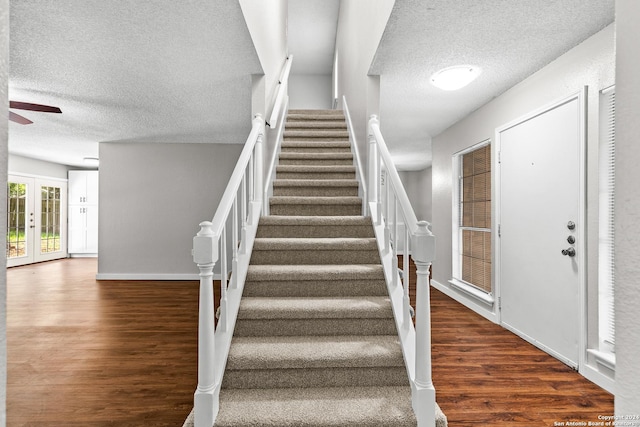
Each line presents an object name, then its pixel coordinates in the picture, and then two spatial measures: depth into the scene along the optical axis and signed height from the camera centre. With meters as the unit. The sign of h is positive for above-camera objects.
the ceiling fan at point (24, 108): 2.79 +0.90
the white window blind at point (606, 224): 2.09 -0.06
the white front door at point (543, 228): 2.33 -0.11
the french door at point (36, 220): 6.57 -0.19
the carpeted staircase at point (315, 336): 1.55 -0.74
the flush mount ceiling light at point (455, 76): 2.53 +1.09
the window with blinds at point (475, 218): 3.64 -0.05
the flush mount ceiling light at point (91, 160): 6.46 +1.02
